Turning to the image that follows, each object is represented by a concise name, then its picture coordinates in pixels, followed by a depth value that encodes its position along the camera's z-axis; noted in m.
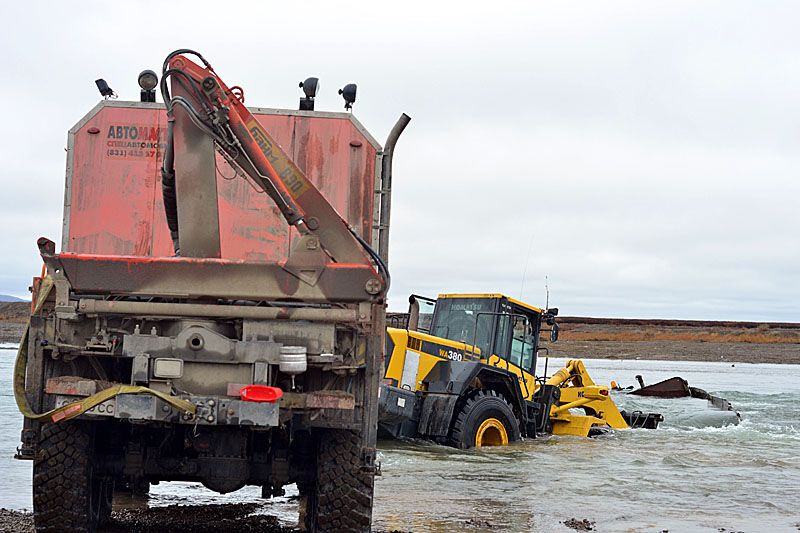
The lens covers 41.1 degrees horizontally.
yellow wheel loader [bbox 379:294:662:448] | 14.71
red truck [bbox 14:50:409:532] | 6.29
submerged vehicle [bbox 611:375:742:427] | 21.17
